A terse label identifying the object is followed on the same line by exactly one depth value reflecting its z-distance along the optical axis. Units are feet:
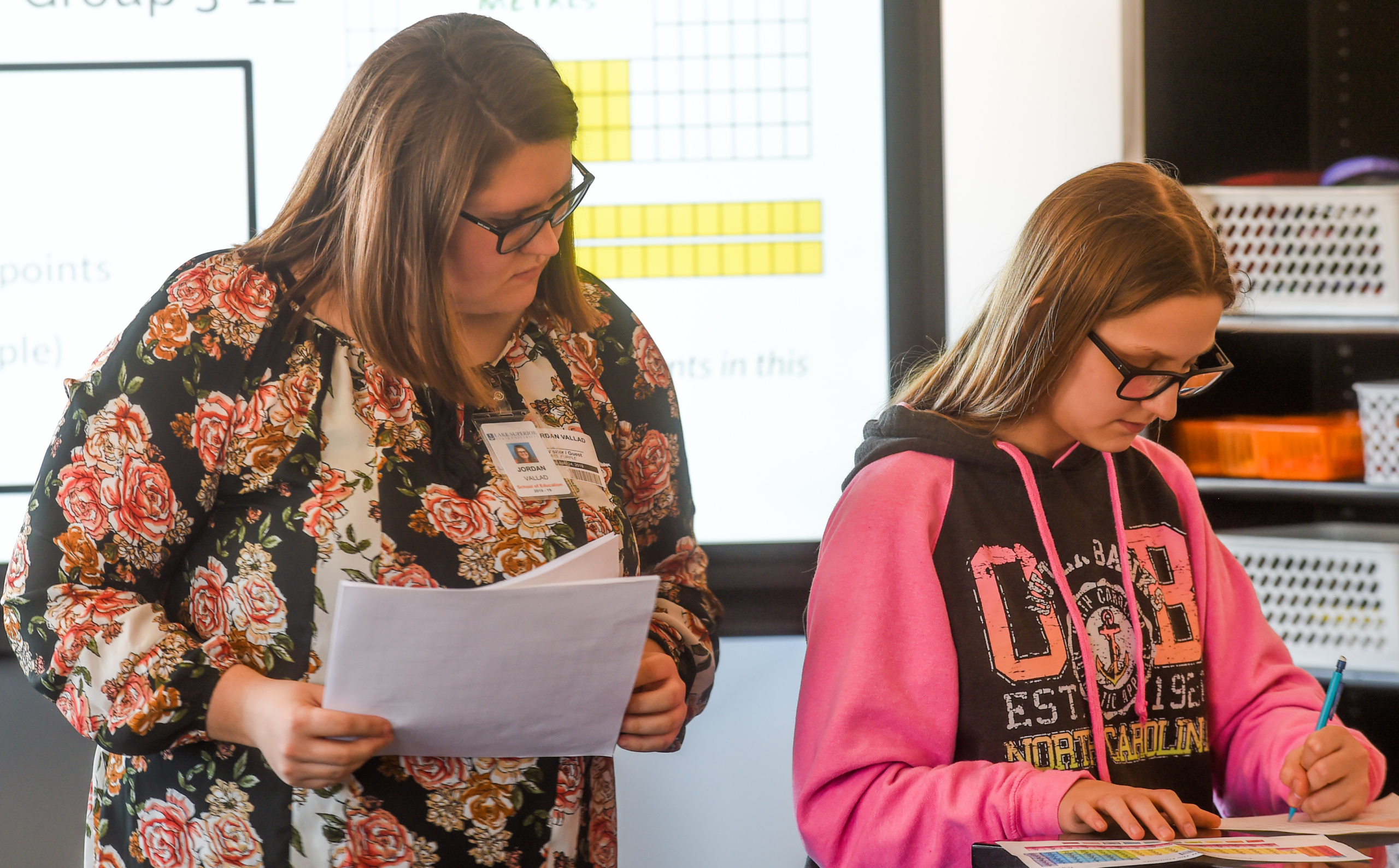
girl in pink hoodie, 10.03
